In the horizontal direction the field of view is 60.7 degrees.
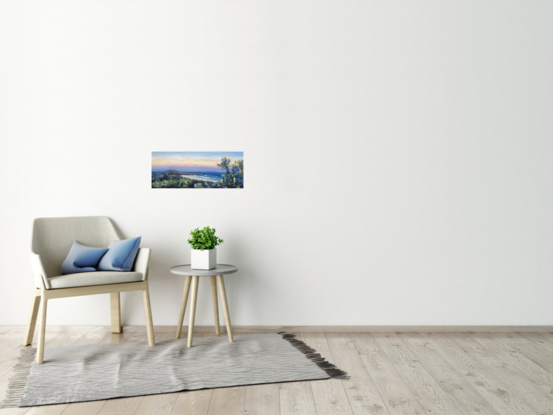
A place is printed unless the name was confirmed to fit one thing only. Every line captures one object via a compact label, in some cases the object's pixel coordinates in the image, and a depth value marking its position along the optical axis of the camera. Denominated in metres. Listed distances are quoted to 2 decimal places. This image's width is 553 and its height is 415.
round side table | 3.15
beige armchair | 2.91
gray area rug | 2.45
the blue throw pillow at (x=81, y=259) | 3.25
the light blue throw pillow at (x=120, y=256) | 3.24
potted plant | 3.25
